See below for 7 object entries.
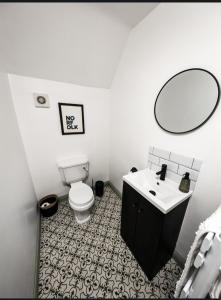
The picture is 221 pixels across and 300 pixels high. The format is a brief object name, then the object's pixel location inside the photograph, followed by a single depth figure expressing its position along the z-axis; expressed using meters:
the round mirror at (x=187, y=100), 0.91
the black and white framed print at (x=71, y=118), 1.67
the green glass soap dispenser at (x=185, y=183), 1.05
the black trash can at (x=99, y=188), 2.08
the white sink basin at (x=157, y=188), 0.92
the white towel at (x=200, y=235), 0.63
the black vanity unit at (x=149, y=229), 0.96
